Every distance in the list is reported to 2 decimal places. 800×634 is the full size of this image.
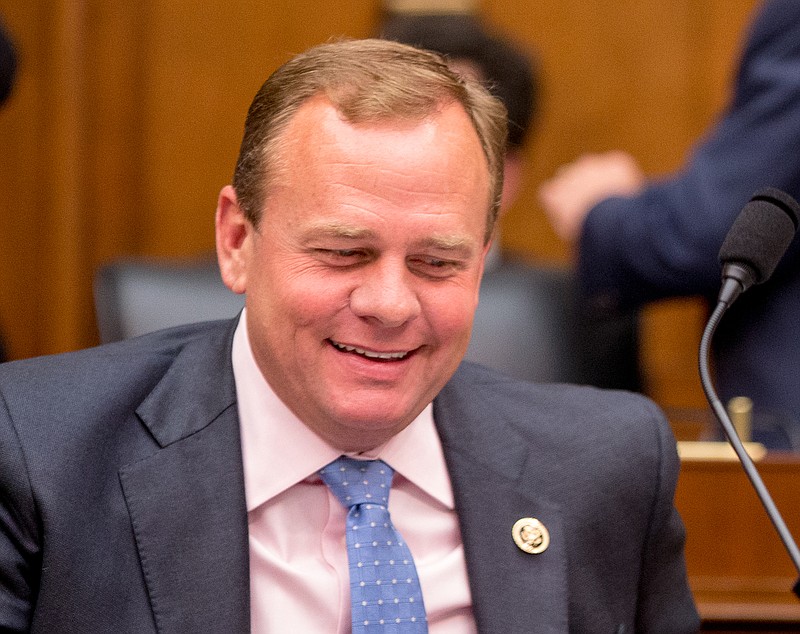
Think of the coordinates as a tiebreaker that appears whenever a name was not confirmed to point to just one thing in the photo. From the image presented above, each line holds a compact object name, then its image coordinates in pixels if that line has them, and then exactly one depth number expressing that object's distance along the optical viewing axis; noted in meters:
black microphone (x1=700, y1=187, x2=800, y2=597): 2.96
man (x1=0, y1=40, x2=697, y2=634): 3.09
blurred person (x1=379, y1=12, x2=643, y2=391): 5.19
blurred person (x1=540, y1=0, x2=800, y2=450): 4.96
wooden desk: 4.25
